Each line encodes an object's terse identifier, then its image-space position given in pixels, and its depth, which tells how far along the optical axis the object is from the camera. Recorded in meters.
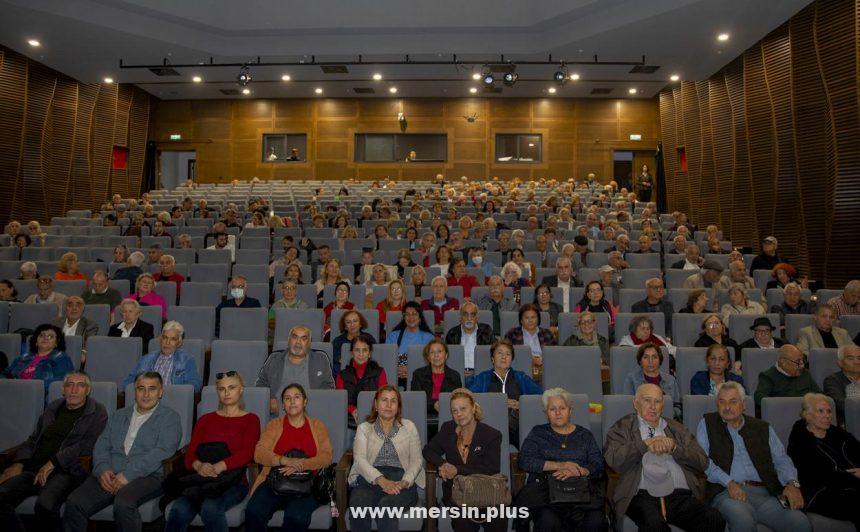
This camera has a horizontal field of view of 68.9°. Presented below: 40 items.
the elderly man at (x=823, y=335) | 4.31
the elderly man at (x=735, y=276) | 5.61
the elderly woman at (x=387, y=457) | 2.94
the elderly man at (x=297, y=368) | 3.67
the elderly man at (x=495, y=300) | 5.14
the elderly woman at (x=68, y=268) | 5.84
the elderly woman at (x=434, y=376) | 3.68
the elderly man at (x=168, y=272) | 5.84
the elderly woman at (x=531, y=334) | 4.39
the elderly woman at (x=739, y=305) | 4.97
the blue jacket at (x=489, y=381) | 3.65
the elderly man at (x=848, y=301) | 4.84
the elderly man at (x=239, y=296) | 5.17
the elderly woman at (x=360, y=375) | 3.71
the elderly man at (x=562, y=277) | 5.77
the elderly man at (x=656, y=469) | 2.80
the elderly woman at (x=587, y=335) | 4.27
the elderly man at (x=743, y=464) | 2.90
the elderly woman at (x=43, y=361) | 3.74
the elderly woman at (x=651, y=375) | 3.65
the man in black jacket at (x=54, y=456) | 2.89
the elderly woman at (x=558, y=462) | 2.86
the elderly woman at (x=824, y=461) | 2.84
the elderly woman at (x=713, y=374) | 3.64
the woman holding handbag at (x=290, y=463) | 2.83
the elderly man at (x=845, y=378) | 3.58
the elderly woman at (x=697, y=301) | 4.84
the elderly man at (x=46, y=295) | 5.05
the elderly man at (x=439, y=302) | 5.17
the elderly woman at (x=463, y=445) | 2.97
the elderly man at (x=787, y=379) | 3.58
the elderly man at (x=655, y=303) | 5.10
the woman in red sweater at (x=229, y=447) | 2.83
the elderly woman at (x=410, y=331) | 4.38
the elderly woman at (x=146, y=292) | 5.02
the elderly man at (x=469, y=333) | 4.36
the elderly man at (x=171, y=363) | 3.73
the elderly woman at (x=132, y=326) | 4.36
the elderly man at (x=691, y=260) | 6.64
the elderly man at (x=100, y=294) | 5.20
